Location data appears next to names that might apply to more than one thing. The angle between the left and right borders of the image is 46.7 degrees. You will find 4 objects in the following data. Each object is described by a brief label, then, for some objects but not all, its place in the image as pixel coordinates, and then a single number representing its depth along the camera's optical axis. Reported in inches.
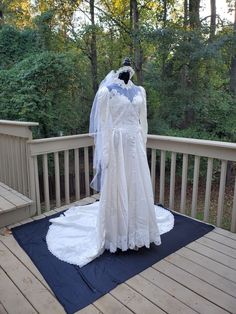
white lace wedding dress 88.8
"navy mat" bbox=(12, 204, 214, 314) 74.0
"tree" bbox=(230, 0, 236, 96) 248.5
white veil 88.0
